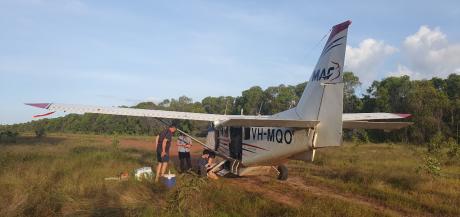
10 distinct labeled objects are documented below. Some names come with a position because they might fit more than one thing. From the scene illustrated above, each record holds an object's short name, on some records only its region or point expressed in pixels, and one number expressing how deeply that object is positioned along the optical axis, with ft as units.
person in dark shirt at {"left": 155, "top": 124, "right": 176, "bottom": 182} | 34.73
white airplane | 26.73
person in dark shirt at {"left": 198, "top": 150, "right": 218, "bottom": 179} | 39.70
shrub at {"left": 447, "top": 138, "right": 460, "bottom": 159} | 47.85
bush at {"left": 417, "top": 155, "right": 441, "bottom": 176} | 36.55
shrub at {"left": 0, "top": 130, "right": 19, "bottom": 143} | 109.92
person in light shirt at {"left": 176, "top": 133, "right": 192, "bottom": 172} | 42.57
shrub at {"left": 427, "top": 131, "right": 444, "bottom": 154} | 47.98
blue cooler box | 29.55
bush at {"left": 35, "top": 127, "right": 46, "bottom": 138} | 123.20
